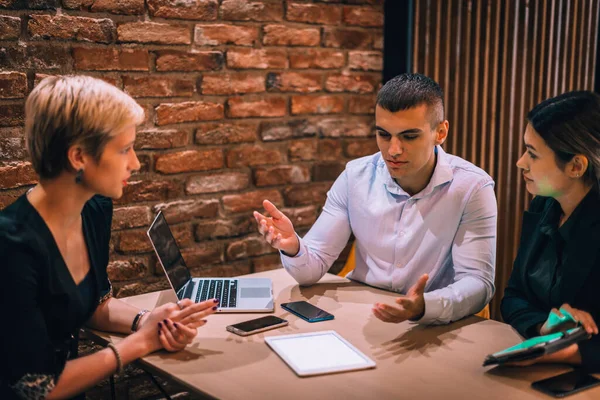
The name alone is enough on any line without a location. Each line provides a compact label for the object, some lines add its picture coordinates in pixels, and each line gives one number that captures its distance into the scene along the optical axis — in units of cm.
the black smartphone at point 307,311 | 175
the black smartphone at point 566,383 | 133
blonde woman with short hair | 134
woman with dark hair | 157
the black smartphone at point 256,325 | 165
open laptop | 181
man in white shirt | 197
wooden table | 135
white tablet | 144
